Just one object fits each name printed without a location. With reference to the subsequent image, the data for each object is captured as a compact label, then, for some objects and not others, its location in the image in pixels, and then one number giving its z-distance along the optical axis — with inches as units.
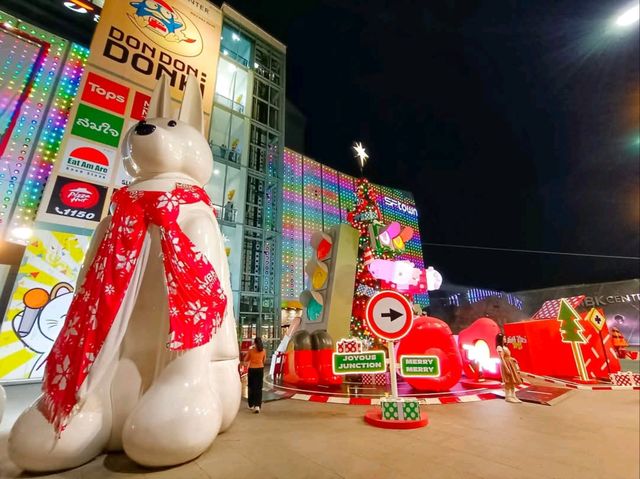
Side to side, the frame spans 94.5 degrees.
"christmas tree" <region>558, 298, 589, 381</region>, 281.4
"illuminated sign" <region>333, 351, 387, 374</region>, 157.9
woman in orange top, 166.2
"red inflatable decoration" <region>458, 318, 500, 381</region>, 261.1
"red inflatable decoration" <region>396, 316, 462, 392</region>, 217.6
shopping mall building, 238.8
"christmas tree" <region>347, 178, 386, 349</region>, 327.6
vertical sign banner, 245.4
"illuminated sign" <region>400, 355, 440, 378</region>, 144.5
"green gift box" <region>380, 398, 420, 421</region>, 133.2
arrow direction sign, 146.6
